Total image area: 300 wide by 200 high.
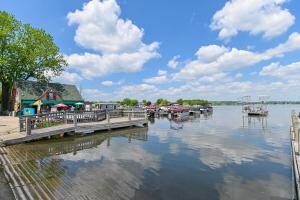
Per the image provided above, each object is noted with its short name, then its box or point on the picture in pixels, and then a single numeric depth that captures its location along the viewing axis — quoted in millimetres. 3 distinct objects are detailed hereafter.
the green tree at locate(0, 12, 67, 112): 22716
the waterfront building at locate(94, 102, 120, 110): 29504
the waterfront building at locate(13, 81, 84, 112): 22712
